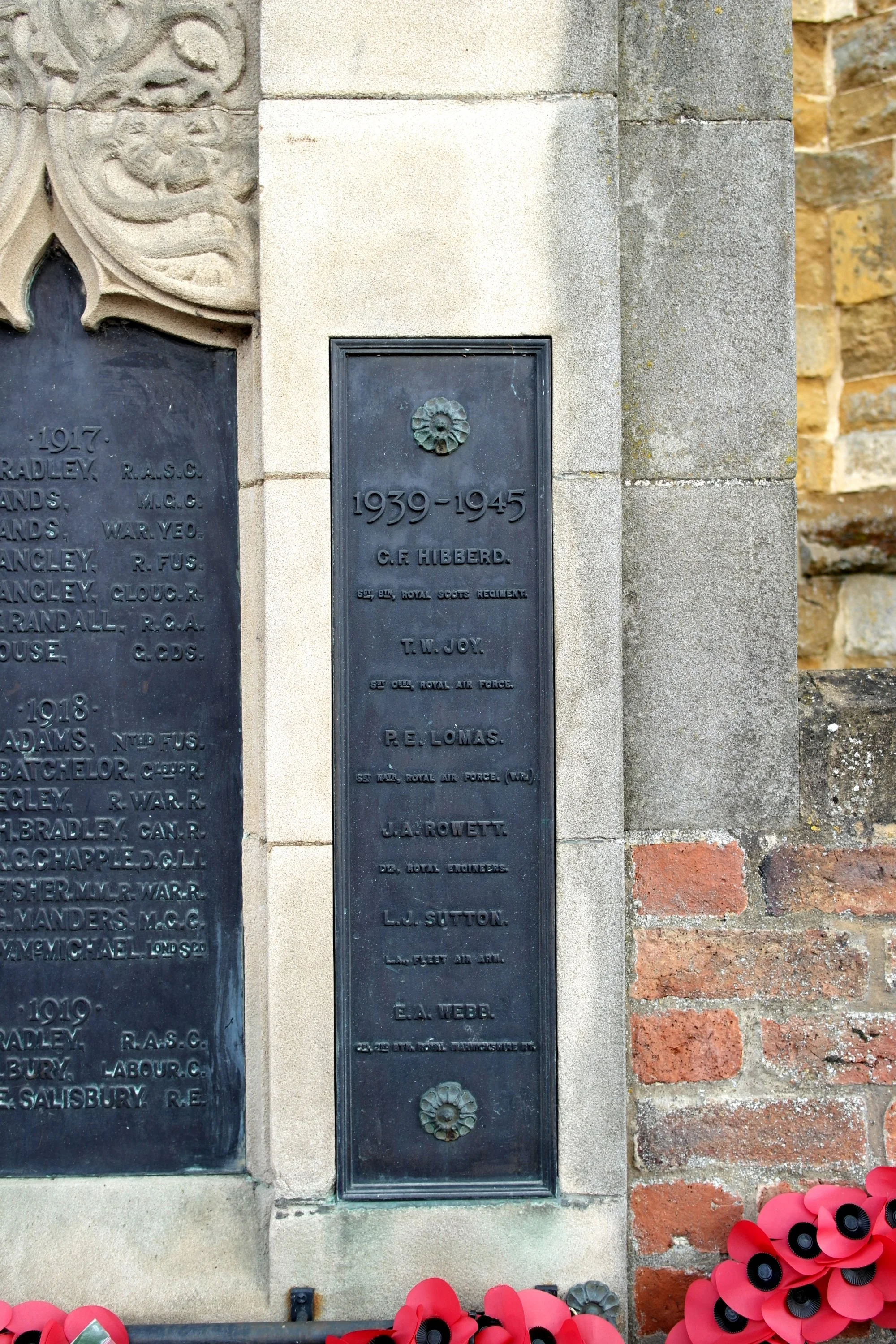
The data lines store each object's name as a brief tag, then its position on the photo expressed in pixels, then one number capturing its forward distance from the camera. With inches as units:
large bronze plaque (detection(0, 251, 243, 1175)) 111.5
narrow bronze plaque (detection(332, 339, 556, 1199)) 105.9
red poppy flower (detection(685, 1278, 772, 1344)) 100.0
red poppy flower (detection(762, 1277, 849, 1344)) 98.8
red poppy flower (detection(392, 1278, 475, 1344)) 95.2
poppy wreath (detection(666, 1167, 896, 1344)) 99.1
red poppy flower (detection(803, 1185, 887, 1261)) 100.6
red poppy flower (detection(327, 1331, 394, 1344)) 98.1
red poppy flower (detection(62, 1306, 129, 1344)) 98.5
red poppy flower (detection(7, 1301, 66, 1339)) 99.8
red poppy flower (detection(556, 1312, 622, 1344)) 96.3
